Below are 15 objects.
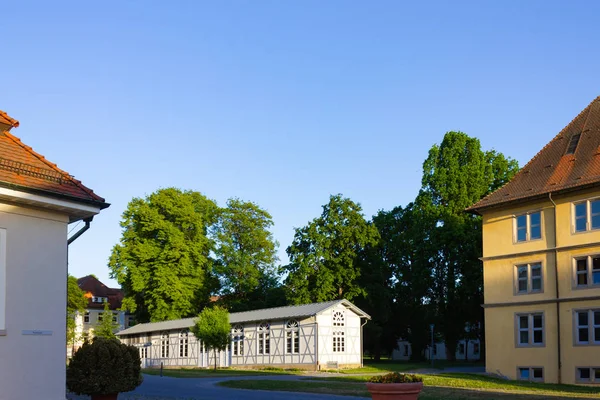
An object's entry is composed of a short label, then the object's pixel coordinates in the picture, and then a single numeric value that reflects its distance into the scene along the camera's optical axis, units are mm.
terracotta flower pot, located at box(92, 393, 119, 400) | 13930
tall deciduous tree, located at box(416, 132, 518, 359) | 54875
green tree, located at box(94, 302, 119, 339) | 65875
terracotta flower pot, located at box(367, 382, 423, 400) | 11531
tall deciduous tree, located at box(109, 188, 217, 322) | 65562
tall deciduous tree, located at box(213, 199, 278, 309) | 70562
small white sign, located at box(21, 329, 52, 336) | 11986
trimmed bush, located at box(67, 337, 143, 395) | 13641
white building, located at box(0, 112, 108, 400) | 11766
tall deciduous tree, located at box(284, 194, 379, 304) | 61406
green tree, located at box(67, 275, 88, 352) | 77688
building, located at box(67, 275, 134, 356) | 90125
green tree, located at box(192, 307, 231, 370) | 47688
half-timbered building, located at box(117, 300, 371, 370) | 46656
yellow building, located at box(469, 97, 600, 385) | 30781
